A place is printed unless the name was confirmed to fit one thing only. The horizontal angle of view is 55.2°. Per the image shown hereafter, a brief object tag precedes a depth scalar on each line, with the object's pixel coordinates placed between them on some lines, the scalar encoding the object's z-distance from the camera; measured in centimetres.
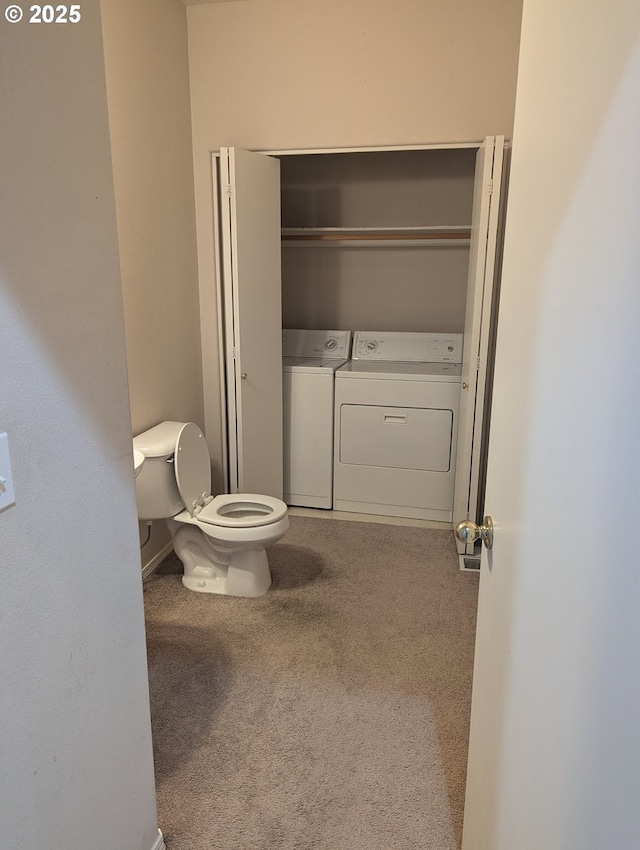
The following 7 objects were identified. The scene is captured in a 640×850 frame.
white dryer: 336
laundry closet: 284
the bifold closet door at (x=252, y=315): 283
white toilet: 252
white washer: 352
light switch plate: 90
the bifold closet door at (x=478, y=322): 268
